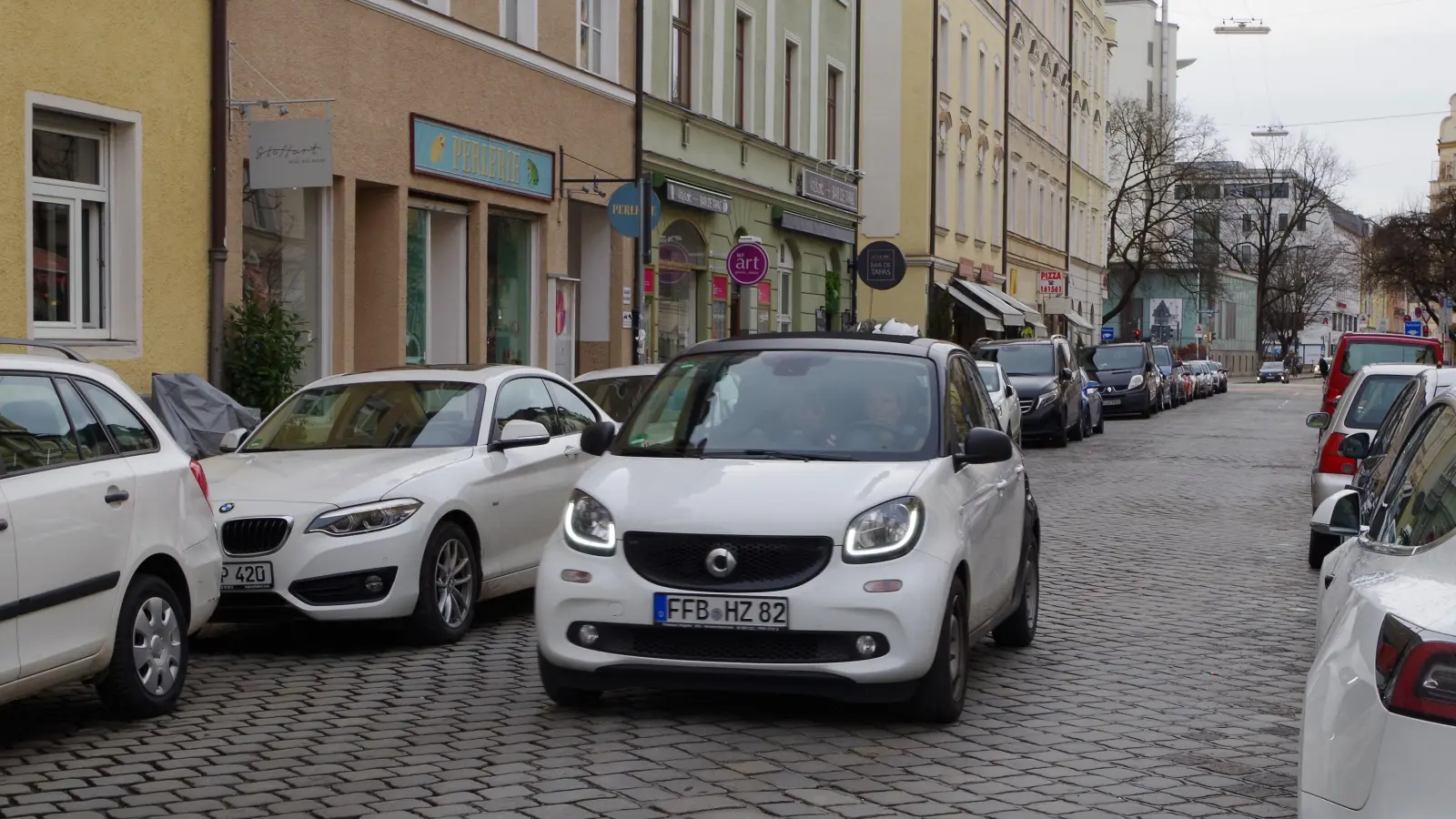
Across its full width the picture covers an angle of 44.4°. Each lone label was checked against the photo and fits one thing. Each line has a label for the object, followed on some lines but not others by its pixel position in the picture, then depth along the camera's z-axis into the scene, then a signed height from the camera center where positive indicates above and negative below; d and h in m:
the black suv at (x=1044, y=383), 29.11 -0.56
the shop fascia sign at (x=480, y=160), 19.20 +2.14
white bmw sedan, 8.61 -0.76
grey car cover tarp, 14.66 -0.57
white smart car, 6.72 -0.81
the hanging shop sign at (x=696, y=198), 25.27 +2.20
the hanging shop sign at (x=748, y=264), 23.38 +1.11
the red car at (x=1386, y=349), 25.52 +0.05
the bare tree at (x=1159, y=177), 73.88 +7.23
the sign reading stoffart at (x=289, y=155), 15.29 +1.64
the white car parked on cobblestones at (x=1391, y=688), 3.42 -0.67
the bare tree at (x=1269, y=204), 90.81 +7.72
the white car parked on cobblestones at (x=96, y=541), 6.34 -0.76
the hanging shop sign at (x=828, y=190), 32.53 +3.00
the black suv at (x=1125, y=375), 42.53 -0.59
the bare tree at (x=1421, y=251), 63.09 +3.64
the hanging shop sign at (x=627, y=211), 21.16 +1.62
